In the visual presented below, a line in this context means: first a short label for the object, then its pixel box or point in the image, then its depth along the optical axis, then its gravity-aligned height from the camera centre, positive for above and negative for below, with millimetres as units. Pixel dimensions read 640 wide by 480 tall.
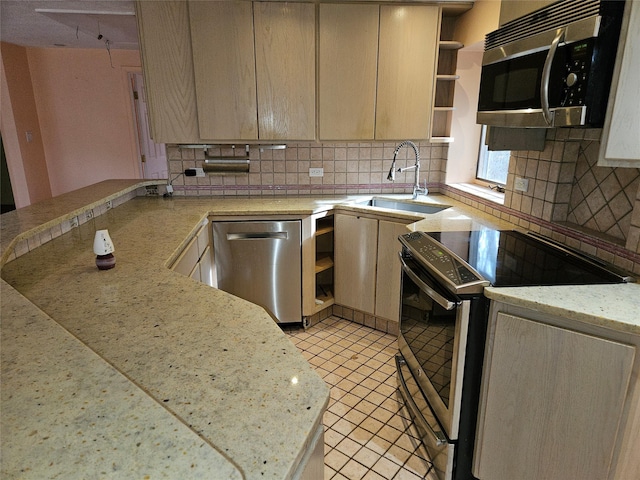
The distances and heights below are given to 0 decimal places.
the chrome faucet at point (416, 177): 2785 -297
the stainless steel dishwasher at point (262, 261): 2693 -836
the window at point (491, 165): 2764 -199
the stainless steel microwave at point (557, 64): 1294 +258
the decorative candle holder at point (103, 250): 1491 -417
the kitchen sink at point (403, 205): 2873 -504
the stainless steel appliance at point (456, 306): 1455 -649
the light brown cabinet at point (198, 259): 1962 -661
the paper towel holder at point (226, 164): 3064 -204
